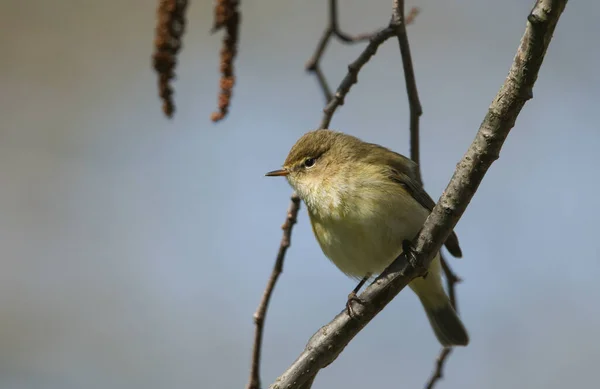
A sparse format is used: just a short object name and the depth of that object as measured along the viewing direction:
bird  6.43
